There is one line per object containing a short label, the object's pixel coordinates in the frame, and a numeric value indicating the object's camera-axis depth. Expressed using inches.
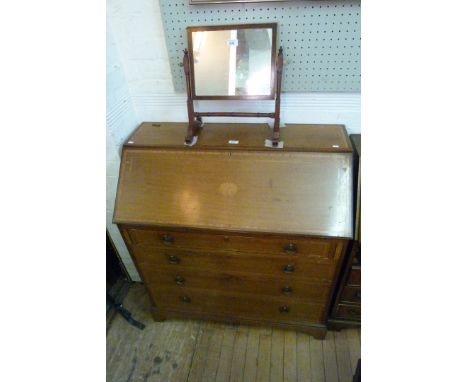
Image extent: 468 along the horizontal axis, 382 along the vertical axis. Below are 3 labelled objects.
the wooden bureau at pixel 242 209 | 44.8
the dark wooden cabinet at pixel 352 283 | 44.8
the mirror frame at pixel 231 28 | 43.7
